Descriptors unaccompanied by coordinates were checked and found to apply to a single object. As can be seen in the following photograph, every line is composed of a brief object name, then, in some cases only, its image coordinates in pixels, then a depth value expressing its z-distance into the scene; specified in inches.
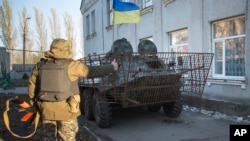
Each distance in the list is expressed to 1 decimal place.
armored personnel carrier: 253.8
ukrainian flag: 345.4
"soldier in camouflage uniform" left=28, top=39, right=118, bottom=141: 147.7
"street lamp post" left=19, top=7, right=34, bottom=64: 1654.8
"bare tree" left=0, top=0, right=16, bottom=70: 1599.4
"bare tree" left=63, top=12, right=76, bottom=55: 1902.1
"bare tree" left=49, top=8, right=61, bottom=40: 1895.2
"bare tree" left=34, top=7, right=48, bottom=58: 1811.0
